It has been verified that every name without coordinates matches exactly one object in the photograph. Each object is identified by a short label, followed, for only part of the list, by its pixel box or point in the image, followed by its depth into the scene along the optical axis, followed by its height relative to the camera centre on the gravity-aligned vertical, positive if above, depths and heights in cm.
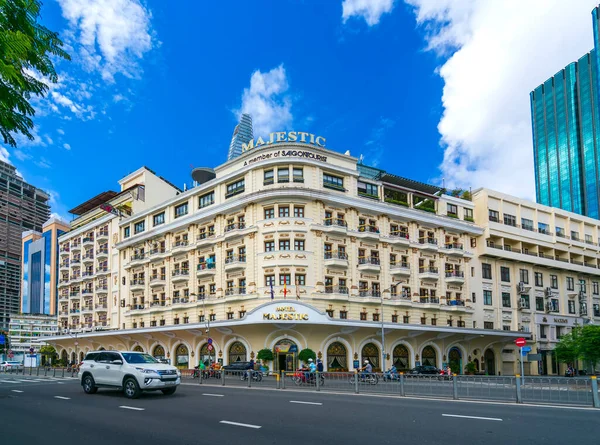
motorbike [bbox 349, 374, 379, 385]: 2364 -393
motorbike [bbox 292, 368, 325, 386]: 2933 -478
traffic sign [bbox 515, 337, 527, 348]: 3509 -346
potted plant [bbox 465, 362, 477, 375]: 5242 -765
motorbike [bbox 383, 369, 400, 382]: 2400 -393
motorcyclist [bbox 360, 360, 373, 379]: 2467 -518
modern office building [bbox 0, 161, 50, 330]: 19536 +4737
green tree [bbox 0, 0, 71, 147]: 815 +417
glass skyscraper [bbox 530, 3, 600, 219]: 13862 +4431
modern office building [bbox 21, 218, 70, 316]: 16254 +930
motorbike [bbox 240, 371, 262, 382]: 3097 -483
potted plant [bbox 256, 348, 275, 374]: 4341 -495
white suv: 1858 -275
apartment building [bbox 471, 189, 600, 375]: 5853 +231
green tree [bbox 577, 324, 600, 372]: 3909 -417
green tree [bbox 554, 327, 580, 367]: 4088 -488
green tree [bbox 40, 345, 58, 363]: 7721 -765
